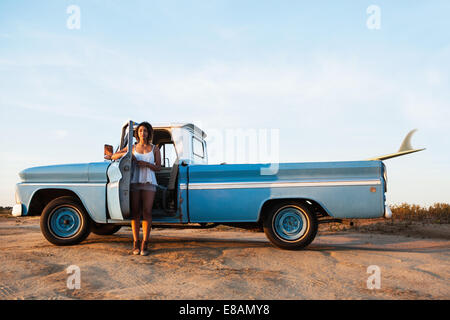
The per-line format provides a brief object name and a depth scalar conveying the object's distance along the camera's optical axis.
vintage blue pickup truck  5.64
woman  5.30
